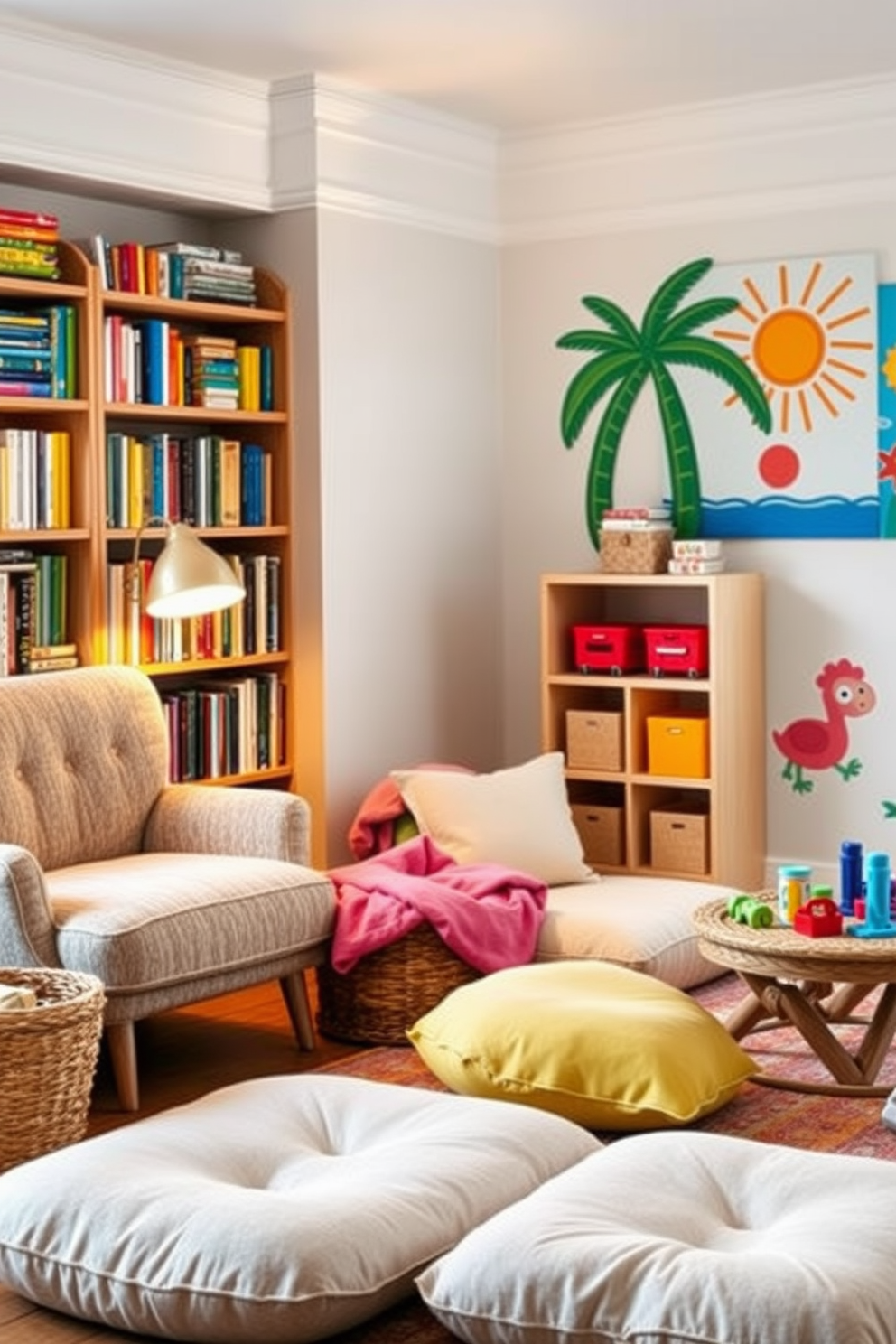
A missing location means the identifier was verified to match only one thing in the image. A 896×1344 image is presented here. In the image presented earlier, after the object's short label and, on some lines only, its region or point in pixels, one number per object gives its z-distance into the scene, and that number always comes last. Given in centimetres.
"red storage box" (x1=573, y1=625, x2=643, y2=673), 629
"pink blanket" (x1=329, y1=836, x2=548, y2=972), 484
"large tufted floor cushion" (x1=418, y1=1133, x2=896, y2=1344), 270
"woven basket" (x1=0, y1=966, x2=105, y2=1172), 386
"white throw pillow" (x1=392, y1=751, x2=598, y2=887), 545
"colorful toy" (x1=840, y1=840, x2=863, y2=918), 454
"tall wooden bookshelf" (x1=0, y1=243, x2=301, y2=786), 542
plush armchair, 428
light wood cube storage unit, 609
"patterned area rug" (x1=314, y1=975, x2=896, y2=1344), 411
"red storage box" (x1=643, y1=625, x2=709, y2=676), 613
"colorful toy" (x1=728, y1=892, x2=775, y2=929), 437
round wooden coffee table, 411
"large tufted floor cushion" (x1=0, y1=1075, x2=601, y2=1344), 297
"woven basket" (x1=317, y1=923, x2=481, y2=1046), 489
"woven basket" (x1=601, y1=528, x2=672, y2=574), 628
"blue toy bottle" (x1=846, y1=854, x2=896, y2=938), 431
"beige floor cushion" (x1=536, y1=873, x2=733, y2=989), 502
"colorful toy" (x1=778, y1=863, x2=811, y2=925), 439
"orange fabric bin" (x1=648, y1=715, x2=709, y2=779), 610
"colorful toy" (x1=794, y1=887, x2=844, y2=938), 427
